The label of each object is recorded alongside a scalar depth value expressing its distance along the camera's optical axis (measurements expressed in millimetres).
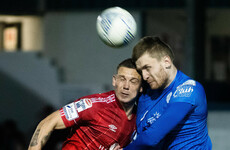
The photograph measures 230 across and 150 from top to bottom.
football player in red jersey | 8500
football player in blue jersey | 7226
